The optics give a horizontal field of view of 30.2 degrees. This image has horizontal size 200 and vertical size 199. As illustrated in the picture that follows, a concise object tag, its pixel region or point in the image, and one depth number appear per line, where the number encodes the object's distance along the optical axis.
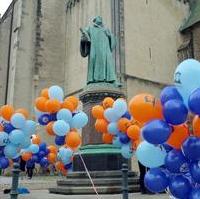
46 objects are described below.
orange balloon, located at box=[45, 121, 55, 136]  8.97
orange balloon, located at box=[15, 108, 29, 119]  9.14
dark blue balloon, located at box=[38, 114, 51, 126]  9.20
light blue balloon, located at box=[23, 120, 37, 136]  8.97
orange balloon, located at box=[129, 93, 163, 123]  3.95
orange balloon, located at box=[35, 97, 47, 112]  8.94
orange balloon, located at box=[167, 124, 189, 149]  3.83
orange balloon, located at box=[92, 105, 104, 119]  8.09
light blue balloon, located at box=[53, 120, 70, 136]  8.40
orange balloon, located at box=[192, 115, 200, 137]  3.63
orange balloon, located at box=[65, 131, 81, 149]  8.55
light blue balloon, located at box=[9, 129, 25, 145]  8.60
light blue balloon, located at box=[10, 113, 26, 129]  8.73
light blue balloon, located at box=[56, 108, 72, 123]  8.66
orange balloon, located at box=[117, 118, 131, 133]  7.73
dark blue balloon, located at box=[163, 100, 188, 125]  3.64
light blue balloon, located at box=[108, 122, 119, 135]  7.89
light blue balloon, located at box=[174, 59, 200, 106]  3.73
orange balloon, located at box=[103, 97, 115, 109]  8.02
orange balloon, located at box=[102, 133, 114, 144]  8.20
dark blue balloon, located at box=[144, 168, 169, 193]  3.91
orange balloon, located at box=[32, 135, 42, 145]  11.37
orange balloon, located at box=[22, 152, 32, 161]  10.73
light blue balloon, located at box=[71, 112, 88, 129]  8.49
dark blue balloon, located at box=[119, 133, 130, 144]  7.82
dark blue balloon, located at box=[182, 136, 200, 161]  3.60
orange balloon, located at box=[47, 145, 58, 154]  11.80
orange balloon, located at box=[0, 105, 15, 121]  9.12
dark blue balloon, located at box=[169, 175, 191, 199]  3.68
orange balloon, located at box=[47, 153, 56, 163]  11.43
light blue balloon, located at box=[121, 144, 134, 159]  7.75
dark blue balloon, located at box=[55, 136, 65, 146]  9.12
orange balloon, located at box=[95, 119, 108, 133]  8.03
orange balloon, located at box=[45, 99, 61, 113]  8.74
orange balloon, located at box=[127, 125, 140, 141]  7.37
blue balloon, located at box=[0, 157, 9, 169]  9.24
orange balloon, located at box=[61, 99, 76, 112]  8.95
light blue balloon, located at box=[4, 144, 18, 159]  8.79
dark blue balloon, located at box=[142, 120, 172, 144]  3.72
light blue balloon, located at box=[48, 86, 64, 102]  8.89
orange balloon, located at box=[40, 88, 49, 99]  9.13
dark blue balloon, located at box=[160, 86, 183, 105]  3.79
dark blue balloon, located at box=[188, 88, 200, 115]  3.50
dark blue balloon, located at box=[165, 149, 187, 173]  3.76
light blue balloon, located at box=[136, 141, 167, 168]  4.02
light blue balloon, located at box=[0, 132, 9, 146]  8.78
